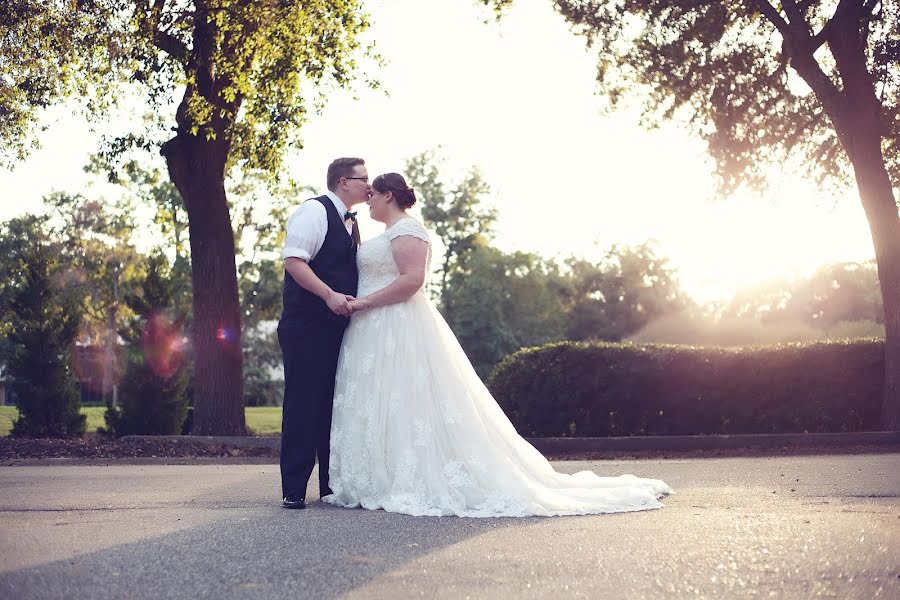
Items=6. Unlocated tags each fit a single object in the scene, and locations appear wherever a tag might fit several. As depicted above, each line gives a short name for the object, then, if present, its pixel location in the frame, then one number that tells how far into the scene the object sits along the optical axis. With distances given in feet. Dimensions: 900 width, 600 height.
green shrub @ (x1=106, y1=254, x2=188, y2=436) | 70.54
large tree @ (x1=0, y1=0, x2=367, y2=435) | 52.13
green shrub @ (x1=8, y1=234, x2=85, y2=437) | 71.82
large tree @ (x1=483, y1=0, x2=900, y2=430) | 55.31
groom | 24.49
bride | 23.50
